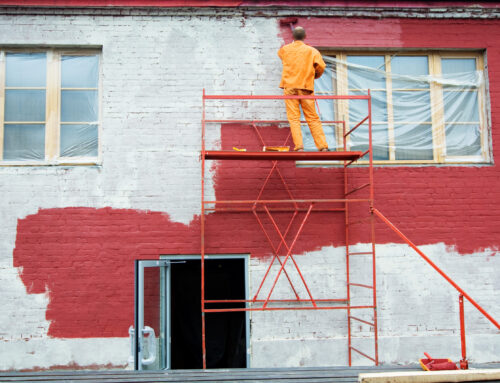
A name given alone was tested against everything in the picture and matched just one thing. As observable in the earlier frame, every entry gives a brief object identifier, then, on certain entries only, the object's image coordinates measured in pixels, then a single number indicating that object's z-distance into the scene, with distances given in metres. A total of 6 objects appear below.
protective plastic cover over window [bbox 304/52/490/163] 7.62
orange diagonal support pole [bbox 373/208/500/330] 5.50
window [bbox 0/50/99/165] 7.36
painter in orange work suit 6.86
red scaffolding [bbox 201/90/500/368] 6.50
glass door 6.05
